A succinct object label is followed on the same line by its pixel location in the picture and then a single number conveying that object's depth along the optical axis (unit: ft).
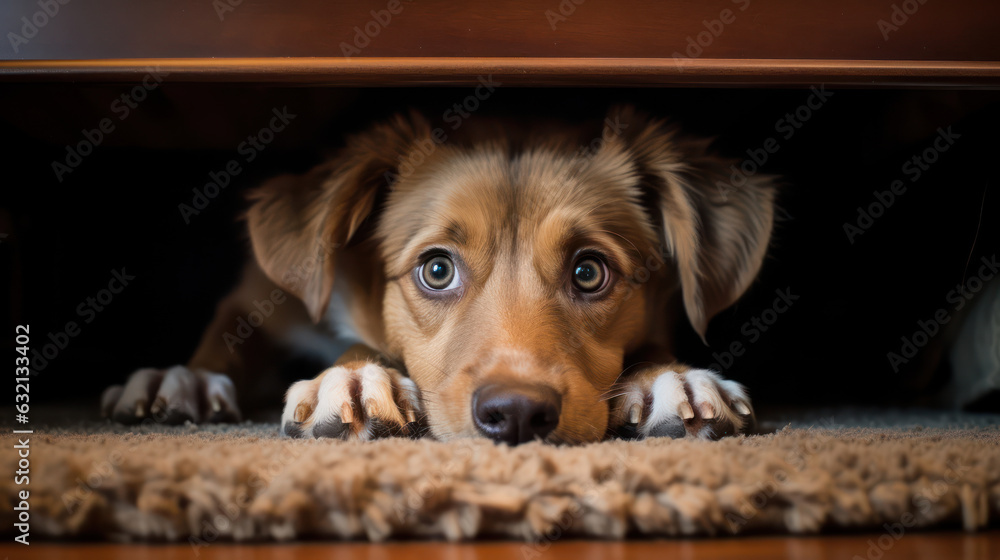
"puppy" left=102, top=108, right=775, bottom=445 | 1.96
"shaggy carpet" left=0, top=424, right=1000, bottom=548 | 1.59
